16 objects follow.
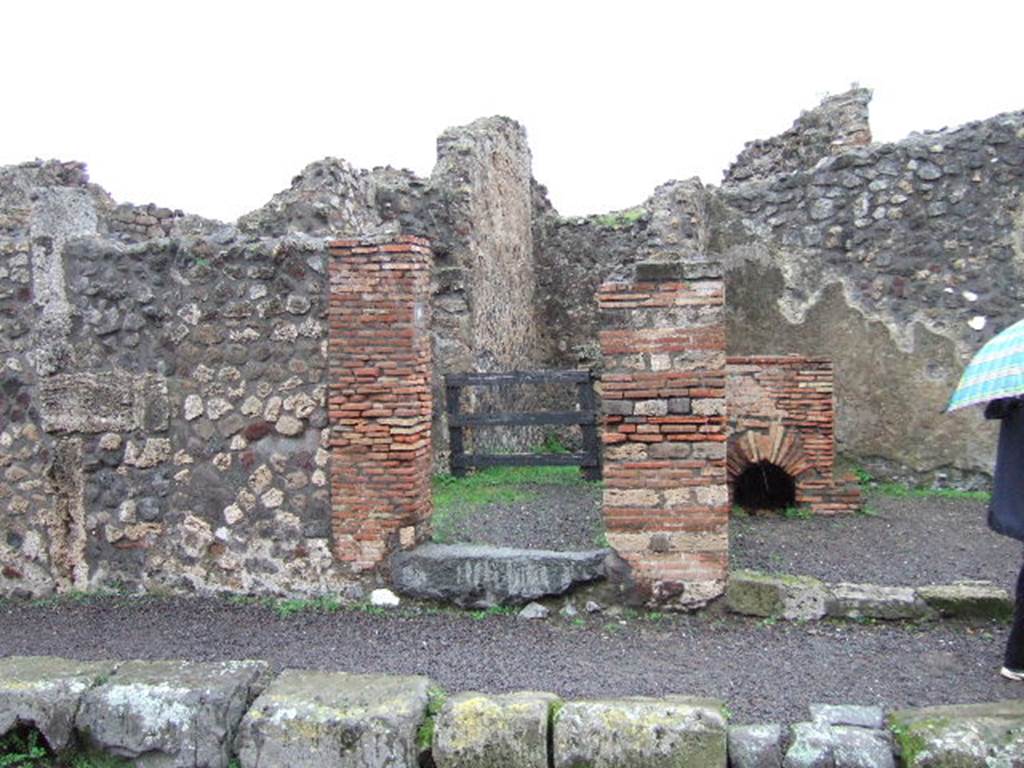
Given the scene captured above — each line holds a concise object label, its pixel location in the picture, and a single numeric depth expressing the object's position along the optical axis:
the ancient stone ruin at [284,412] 5.11
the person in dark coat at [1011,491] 4.03
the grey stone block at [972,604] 4.94
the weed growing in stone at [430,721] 3.75
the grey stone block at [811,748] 3.46
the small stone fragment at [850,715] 3.57
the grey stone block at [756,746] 3.49
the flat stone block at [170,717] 3.88
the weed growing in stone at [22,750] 3.97
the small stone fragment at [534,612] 5.21
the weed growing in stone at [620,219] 13.70
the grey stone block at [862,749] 3.44
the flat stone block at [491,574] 5.25
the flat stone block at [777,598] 5.04
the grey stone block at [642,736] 3.54
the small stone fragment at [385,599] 5.41
